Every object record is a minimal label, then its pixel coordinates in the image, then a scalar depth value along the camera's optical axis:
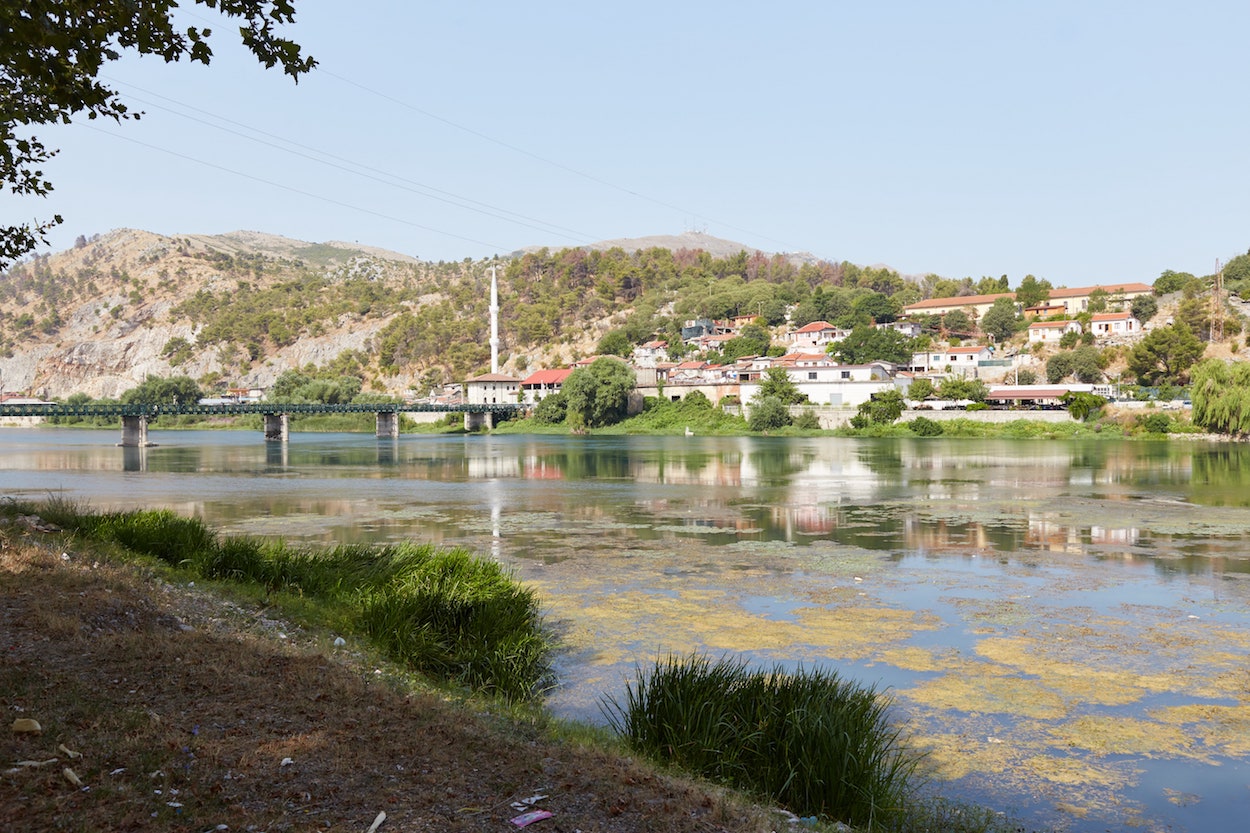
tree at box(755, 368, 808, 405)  90.56
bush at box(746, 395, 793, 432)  87.00
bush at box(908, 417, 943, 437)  79.88
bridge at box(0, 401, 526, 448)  74.62
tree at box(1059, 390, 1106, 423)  76.31
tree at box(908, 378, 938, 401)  89.25
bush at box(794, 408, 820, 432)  86.69
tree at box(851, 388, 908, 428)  83.25
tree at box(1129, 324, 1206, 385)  88.56
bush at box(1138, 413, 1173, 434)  68.94
